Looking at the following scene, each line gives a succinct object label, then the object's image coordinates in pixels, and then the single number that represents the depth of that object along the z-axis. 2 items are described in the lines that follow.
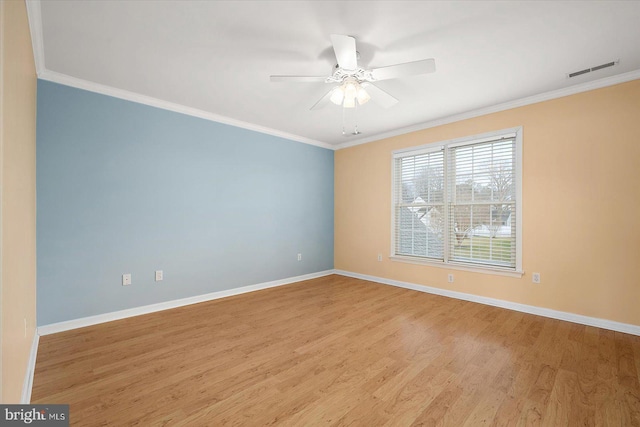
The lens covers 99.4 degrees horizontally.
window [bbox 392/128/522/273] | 3.54
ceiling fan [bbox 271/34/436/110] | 2.05
